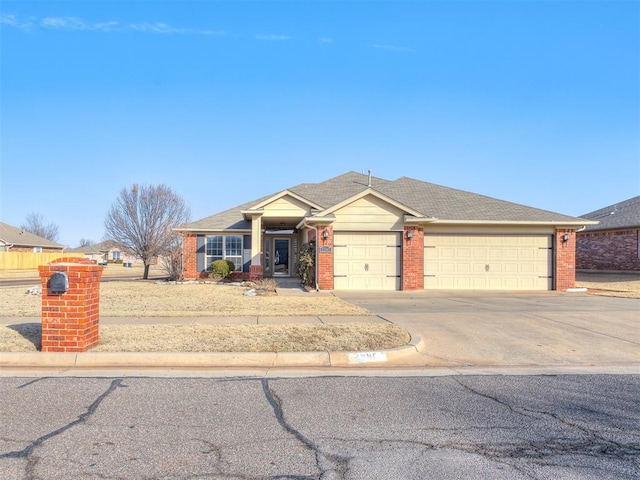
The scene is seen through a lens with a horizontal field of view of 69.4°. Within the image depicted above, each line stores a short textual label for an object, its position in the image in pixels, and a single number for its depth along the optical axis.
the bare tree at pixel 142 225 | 27.42
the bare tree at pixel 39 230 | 81.44
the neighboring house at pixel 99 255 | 74.88
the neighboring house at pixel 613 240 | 24.33
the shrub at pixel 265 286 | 16.74
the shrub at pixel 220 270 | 22.95
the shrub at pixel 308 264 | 18.75
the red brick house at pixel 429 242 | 18.33
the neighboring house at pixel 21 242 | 47.91
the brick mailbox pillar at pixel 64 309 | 6.94
